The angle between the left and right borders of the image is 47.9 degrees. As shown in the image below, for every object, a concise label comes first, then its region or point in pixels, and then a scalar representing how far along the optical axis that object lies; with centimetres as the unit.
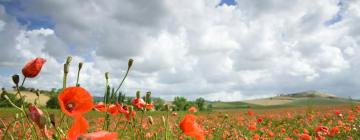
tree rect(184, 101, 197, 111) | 5086
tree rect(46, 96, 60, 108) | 4725
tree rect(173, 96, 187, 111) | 4850
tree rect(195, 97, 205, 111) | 5844
